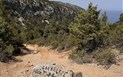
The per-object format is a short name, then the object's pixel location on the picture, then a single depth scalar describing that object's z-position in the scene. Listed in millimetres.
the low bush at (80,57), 6833
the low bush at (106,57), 6532
